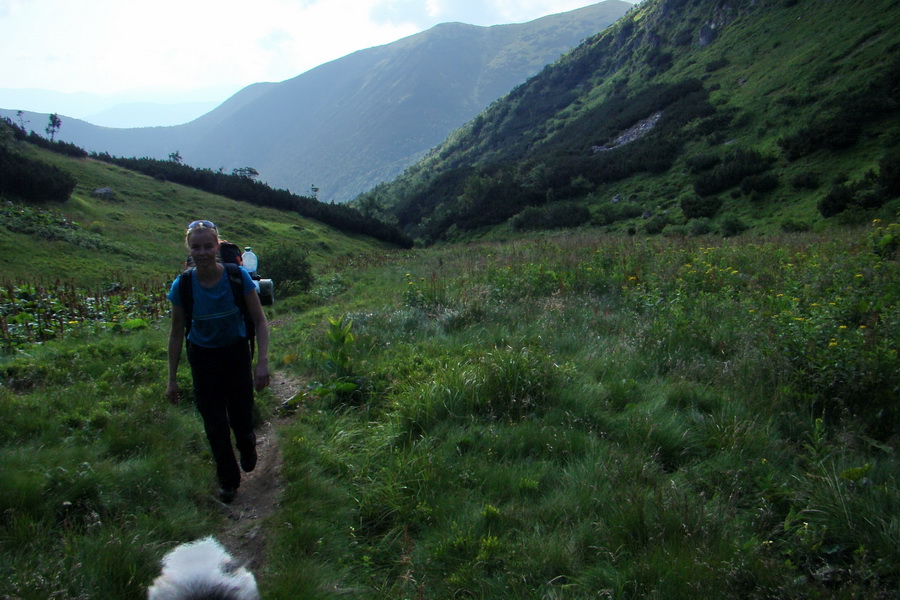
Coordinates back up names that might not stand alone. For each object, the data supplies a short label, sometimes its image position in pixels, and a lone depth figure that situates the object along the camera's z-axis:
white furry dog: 1.74
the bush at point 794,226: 24.49
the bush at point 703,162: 43.79
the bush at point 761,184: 33.81
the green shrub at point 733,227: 29.51
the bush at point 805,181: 31.33
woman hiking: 3.26
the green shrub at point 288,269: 15.91
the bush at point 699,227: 31.31
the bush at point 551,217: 47.28
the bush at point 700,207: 35.56
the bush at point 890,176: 23.67
